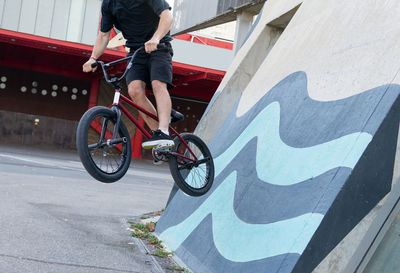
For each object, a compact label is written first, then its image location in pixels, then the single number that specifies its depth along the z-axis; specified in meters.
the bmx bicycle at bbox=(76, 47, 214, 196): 4.05
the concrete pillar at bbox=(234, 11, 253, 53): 10.70
